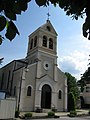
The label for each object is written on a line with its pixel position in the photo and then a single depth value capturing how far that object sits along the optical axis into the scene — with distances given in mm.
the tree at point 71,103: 16549
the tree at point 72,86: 22404
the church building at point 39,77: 14764
